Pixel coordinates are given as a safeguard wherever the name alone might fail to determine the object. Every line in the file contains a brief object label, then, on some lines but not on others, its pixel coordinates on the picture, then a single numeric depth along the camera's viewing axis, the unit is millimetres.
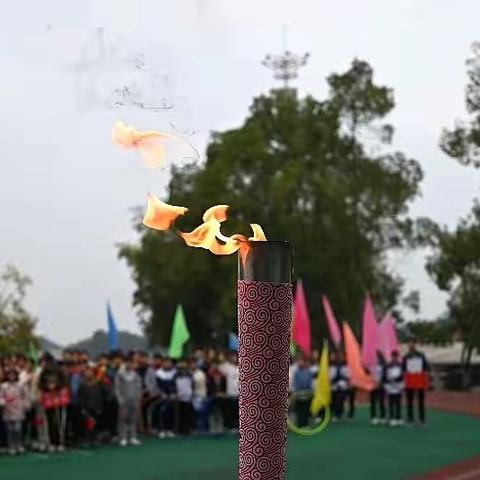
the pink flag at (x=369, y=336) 19031
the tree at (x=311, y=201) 31812
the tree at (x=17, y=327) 30688
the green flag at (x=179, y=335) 17780
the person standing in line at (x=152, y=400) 15461
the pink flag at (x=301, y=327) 18219
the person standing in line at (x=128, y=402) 14141
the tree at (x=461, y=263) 26203
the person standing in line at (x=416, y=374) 16250
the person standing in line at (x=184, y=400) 15367
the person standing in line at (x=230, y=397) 15703
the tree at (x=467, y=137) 19797
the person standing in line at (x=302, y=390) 17125
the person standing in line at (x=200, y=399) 15531
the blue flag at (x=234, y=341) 21070
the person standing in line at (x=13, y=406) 12438
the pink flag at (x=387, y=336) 19938
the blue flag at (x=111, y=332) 18172
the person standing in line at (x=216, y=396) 15711
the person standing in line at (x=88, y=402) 13586
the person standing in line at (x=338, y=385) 18266
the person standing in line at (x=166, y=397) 15375
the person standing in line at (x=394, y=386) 16719
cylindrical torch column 4016
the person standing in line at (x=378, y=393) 17250
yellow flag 16734
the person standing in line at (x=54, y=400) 12914
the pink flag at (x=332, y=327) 19594
